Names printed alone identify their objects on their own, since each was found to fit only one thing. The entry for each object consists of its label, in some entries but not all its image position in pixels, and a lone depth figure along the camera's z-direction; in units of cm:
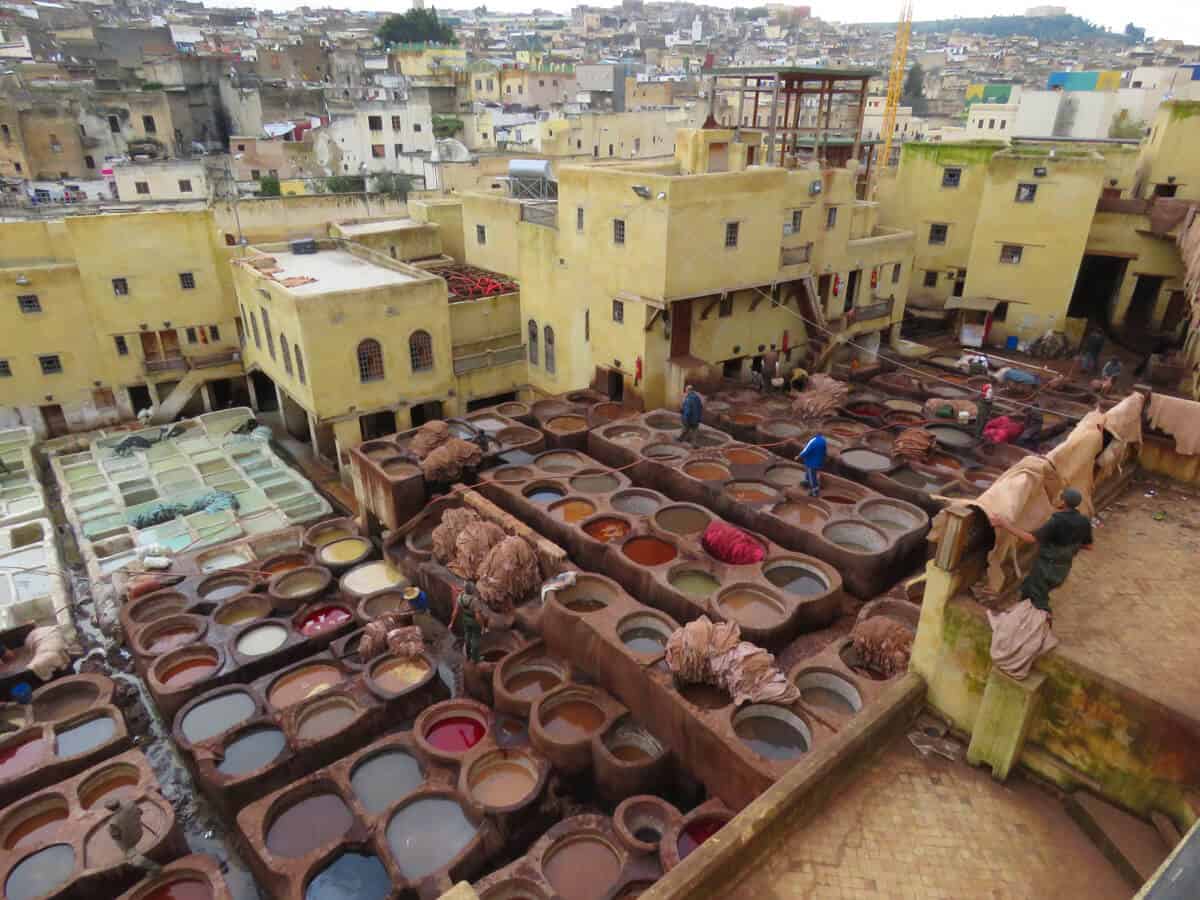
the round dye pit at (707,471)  1952
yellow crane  6412
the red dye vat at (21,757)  1376
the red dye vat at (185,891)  1168
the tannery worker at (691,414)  2039
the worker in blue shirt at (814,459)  1744
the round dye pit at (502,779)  1250
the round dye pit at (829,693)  1249
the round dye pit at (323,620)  1736
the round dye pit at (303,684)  1542
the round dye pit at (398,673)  1539
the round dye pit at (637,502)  1869
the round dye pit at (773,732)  1171
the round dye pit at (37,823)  1255
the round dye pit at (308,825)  1221
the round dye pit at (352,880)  1142
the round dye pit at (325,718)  1425
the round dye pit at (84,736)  1445
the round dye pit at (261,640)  1672
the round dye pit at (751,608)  1425
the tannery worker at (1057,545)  772
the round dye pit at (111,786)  1330
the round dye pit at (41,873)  1178
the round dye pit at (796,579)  1535
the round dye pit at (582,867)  1084
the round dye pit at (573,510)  1825
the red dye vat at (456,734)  1378
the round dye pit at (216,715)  1459
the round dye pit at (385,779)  1295
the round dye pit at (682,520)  1773
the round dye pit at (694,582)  1552
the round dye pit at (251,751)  1370
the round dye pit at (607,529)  1734
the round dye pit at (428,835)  1173
